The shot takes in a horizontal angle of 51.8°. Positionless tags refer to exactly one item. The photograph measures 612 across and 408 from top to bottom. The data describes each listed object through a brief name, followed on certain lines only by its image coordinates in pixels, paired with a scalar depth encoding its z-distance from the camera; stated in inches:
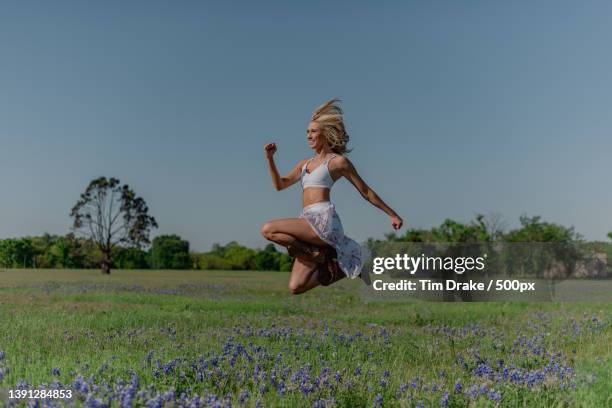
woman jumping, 198.2
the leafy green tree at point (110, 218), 1619.1
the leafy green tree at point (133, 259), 1869.0
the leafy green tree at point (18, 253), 1409.9
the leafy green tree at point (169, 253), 1900.8
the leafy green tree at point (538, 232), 1656.0
